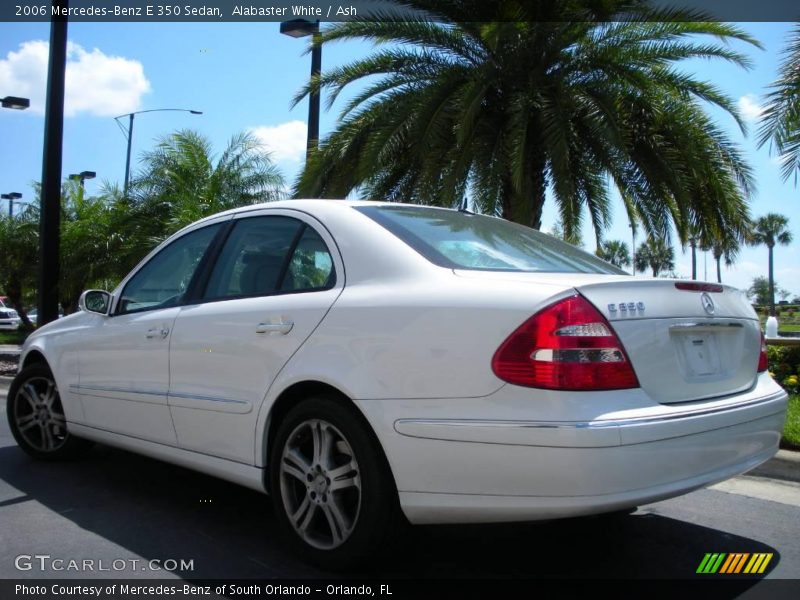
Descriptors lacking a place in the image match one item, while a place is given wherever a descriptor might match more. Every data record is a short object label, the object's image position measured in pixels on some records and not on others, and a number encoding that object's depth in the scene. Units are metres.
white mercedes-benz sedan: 2.67
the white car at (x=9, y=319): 36.59
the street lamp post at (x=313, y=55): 10.08
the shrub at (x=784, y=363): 8.70
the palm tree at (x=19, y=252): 24.67
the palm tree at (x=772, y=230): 77.38
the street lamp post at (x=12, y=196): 46.47
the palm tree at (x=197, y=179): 14.60
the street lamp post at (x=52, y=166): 10.21
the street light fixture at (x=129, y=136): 27.44
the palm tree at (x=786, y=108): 9.11
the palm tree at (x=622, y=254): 67.14
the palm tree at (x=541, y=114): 9.42
